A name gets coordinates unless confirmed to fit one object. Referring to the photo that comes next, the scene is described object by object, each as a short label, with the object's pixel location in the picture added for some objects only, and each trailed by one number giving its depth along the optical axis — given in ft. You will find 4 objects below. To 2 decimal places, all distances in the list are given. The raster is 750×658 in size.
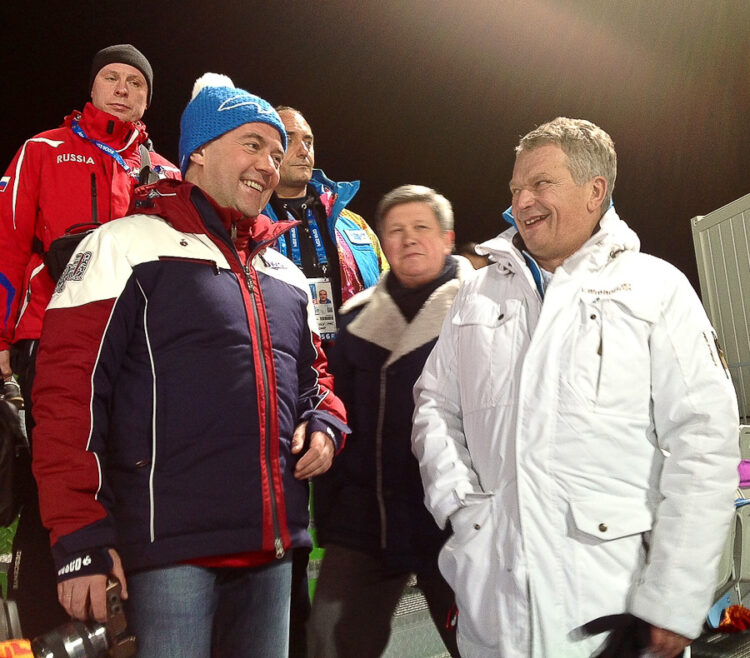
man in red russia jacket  6.09
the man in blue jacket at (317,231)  8.46
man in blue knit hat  4.24
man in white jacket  4.36
